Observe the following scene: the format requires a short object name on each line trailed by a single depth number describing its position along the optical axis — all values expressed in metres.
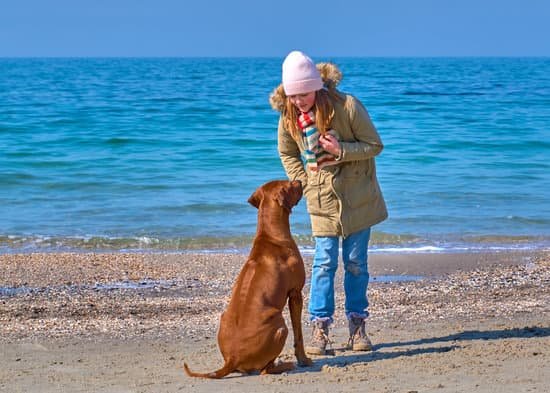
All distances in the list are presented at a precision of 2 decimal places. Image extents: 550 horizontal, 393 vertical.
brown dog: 9.61
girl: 10.32
